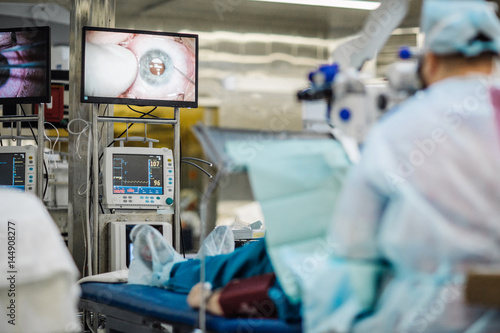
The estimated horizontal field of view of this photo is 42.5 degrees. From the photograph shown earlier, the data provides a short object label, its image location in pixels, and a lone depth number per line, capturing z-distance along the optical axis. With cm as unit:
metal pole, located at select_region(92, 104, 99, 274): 422
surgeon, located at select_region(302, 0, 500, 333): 170
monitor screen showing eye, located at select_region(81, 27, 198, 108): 421
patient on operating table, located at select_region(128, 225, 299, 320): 223
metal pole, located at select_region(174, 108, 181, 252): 444
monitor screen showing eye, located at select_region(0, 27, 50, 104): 418
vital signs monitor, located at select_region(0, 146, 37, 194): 422
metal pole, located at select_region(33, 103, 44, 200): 418
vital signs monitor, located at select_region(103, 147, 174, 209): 430
